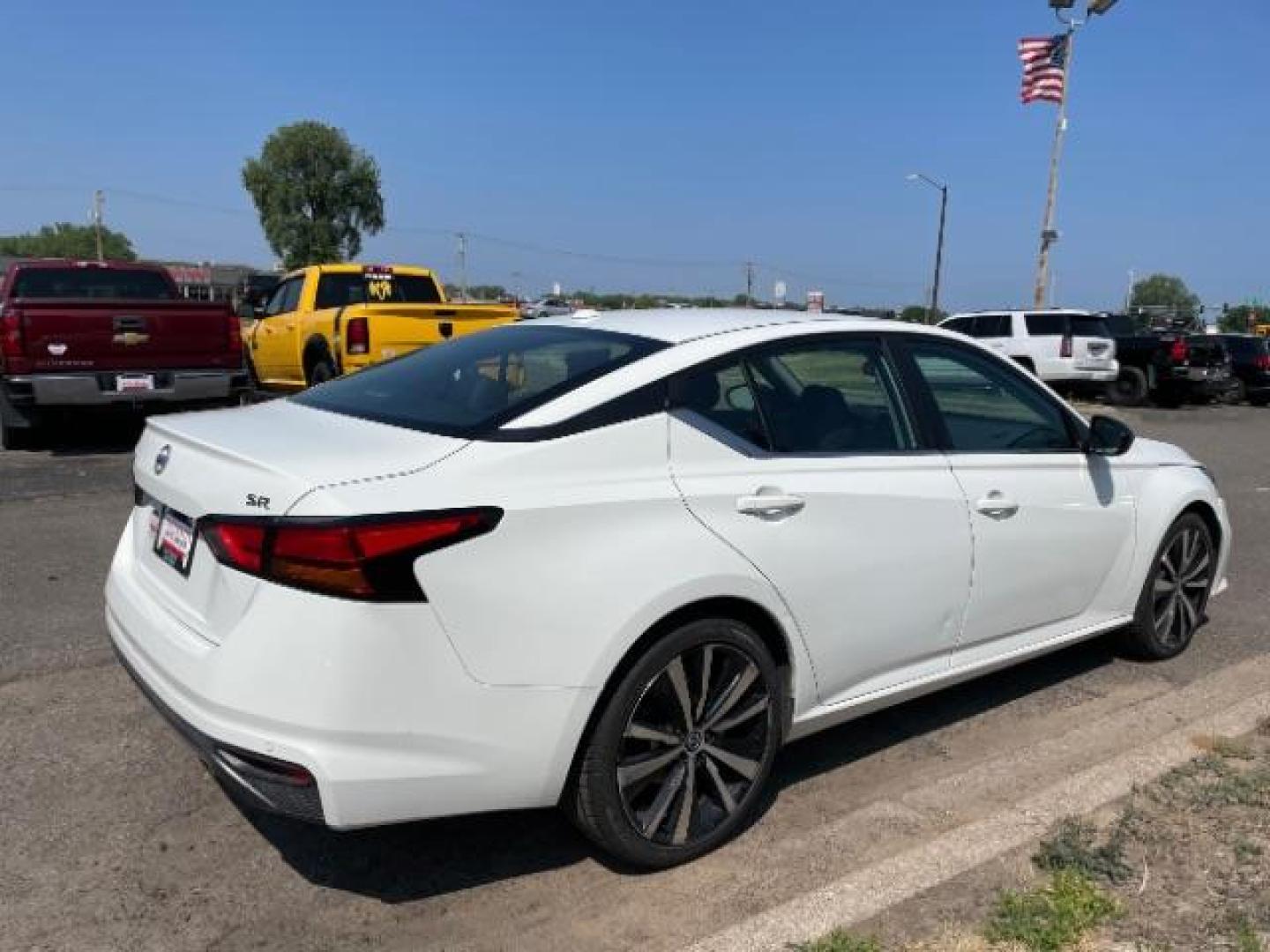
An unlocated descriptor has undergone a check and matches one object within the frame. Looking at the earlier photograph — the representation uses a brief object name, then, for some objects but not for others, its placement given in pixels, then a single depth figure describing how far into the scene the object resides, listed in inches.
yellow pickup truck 398.9
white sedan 98.6
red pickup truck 350.6
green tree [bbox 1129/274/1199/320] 5738.7
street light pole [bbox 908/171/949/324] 1807.3
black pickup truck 871.7
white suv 834.2
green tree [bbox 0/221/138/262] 4820.4
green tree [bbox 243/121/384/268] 2957.7
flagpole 1203.2
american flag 1039.0
